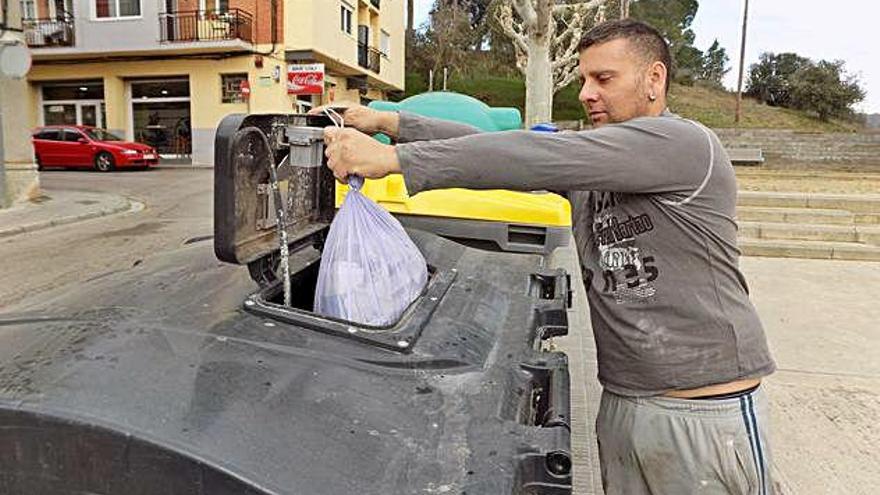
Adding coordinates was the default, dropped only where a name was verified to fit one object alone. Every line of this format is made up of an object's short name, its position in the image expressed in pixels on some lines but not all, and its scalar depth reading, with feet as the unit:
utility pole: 105.40
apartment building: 76.13
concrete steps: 27.58
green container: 13.91
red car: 69.21
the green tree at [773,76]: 131.54
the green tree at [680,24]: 143.23
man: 5.15
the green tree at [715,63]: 169.82
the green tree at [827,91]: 116.26
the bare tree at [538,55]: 41.19
